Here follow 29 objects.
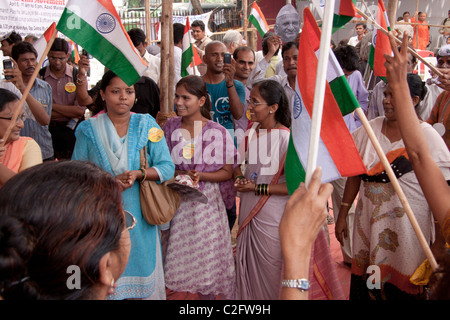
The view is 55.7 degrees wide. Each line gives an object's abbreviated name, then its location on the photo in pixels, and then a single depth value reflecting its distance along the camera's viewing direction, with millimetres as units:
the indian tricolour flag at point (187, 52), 5018
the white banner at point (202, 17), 10406
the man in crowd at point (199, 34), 7781
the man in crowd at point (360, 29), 10039
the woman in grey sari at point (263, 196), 2746
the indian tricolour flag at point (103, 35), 2660
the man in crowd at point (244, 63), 5004
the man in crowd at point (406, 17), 12528
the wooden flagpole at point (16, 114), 2267
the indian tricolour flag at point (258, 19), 7117
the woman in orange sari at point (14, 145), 2426
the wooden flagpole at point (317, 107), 1306
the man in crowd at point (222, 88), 4078
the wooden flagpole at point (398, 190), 1650
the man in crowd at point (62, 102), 4422
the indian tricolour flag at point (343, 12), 2328
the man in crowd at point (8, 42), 5309
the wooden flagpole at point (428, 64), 2107
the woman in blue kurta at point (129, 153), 2684
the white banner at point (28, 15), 6379
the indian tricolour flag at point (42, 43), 4285
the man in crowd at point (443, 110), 3033
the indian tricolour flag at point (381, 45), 3283
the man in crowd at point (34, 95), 3973
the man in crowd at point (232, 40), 6597
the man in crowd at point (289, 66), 4113
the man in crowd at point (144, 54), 5023
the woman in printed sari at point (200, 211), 3002
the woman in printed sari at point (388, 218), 2572
